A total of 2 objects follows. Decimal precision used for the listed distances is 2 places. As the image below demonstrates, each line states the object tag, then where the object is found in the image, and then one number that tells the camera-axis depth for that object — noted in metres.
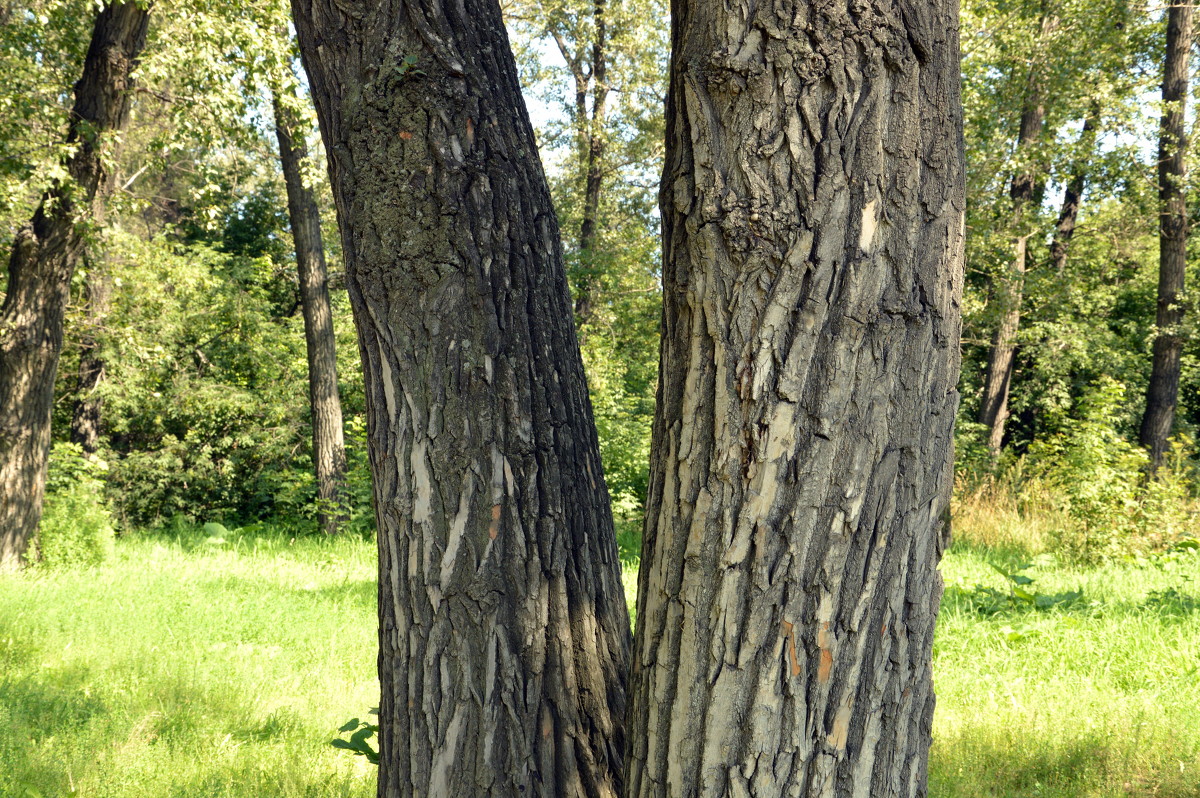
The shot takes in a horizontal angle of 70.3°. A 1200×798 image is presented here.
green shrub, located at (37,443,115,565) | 8.49
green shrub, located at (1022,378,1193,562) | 8.45
